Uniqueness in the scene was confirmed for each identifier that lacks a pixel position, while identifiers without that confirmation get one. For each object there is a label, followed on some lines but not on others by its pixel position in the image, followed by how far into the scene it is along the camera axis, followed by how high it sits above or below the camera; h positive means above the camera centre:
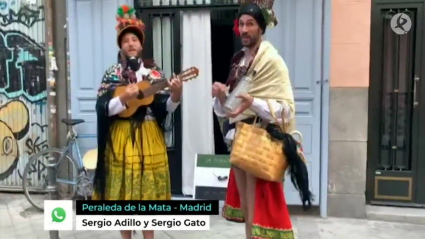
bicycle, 5.26 -0.97
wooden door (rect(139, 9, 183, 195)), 5.19 +0.33
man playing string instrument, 3.44 -0.37
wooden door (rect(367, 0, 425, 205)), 5.05 -0.35
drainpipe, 5.45 +0.12
